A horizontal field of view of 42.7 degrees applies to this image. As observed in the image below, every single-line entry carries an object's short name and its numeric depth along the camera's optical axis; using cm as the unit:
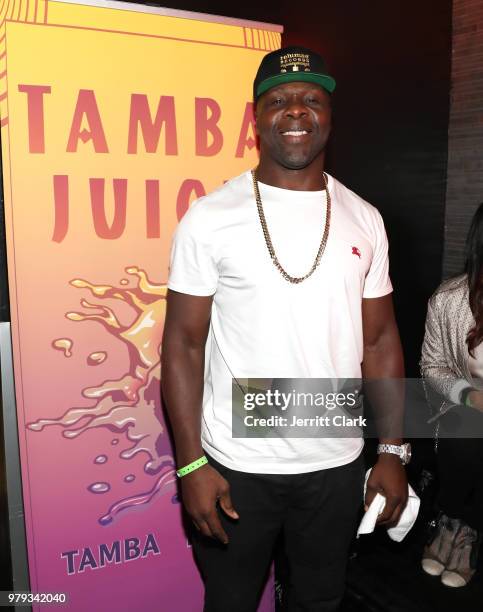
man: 143
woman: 224
